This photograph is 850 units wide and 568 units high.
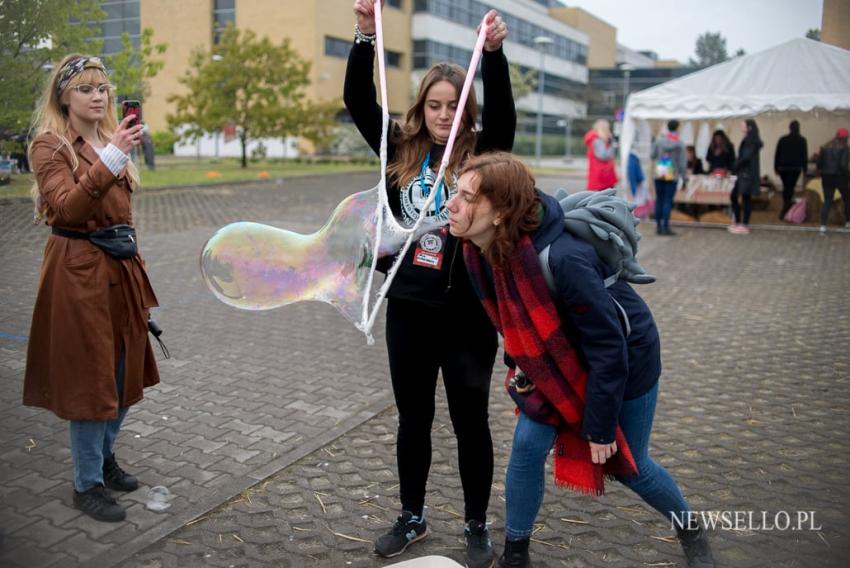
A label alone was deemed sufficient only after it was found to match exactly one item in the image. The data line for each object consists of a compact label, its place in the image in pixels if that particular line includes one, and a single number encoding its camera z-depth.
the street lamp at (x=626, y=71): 59.39
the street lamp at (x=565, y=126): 56.22
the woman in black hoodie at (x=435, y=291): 2.82
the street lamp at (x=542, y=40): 38.16
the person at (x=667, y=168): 13.86
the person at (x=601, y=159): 12.41
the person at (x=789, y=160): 14.31
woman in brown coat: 3.12
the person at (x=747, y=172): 14.07
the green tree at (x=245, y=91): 29.34
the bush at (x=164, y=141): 27.91
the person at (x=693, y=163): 16.08
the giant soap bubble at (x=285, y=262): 2.92
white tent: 12.38
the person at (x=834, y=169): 11.24
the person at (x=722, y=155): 15.47
